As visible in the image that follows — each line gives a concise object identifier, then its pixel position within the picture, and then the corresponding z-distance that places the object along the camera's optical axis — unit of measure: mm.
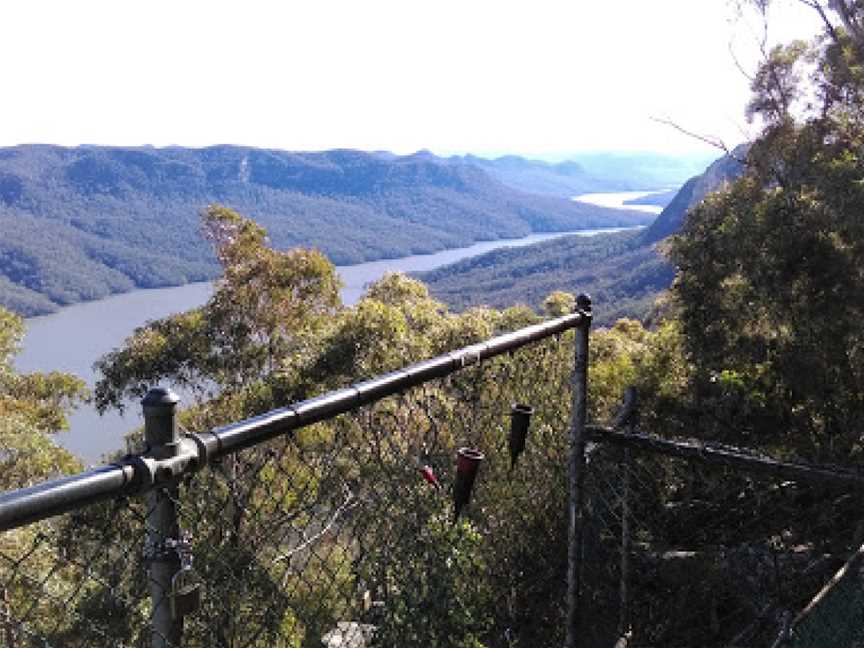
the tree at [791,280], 7883
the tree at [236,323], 17156
